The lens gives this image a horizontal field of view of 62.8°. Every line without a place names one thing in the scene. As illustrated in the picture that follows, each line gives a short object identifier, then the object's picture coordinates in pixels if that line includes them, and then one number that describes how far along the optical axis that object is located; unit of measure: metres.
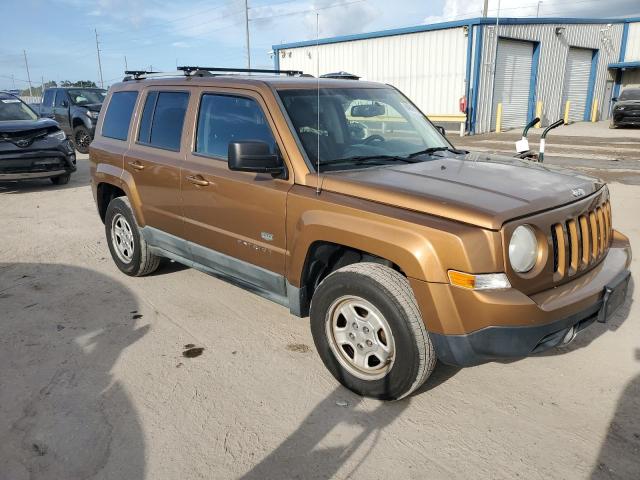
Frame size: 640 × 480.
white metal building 21.03
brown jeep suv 2.62
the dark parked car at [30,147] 9.65
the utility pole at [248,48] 35.20
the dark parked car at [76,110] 15.29
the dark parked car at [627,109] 21.59
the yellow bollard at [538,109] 23.47
